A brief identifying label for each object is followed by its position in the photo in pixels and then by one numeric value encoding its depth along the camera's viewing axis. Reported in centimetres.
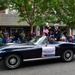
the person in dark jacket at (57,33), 890
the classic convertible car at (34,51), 711
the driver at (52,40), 814
